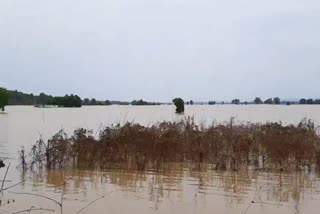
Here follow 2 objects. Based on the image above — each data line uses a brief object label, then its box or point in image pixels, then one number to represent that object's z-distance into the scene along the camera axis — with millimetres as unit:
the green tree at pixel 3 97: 65625
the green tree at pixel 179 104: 58250
